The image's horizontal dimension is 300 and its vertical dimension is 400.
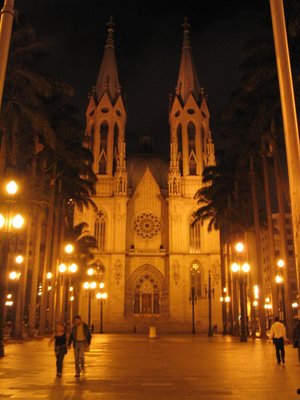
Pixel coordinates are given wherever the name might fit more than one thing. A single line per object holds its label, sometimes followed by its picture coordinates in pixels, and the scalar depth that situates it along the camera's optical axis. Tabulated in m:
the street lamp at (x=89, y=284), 42.81
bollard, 35.75
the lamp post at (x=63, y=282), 31.49
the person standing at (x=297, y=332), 11.90
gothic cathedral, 55.25
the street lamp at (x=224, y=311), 44.81
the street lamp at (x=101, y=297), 50.18
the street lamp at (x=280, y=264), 27.53
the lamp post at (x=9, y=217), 16.47
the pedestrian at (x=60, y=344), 11.55
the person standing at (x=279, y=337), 14.14
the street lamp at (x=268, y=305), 80.82
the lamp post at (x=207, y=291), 55.03
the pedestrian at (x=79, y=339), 11.62
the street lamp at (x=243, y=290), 28.38
